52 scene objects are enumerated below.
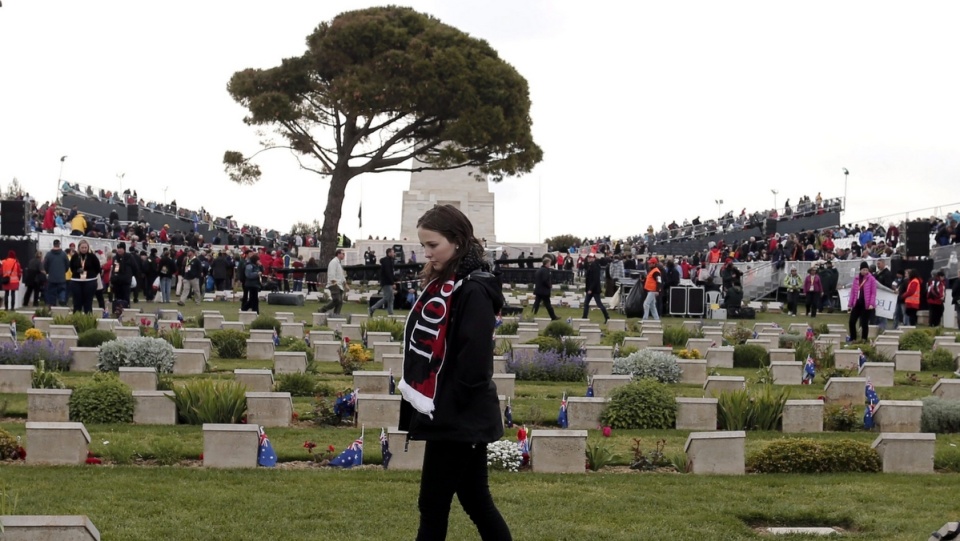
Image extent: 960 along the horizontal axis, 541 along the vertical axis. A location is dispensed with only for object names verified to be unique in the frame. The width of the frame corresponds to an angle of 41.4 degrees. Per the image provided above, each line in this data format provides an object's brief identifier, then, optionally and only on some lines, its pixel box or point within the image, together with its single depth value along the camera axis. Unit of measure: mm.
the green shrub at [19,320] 19834
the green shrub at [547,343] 17369
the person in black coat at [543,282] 26578
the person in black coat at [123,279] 26203
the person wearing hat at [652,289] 27359
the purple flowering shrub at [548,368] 16094
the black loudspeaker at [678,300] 30938
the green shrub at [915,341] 20375
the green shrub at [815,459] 9391
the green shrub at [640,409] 11477
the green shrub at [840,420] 11672
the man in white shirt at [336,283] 26016
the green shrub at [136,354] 15242
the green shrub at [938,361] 18031
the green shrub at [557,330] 20281
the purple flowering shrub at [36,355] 15508
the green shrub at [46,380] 12703
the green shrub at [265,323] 21250
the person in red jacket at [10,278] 26422
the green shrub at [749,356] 18109
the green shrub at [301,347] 17203
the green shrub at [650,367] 15188
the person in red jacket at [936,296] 28109
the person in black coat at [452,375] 5516
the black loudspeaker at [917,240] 31223
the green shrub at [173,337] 18078
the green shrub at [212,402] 11055
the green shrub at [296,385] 13656
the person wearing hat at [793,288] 33594
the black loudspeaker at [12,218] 30125
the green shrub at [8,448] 9258
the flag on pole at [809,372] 15659
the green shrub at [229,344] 18156
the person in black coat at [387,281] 26250
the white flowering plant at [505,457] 9219
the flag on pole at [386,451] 9267
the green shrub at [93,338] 17656
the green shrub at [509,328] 21531
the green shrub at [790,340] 20125
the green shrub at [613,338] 20328
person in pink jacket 21922
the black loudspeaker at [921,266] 31328
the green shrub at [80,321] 19703
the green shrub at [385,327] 20325
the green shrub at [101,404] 11242
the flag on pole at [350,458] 9391
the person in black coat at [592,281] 27609
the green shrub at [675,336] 21094
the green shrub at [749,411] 11445
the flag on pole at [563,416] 11412
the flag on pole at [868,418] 11617
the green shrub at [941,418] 11633
